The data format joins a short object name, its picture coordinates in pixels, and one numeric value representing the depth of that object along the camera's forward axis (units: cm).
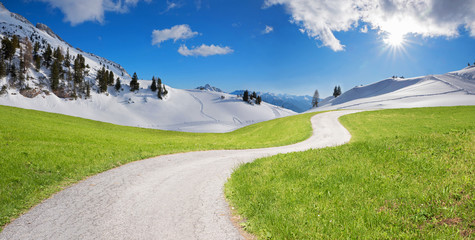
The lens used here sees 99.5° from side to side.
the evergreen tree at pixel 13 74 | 10472
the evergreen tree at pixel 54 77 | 11716
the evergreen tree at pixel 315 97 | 15036
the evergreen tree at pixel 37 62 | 12156
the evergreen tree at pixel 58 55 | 13356
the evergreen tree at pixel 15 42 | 11307
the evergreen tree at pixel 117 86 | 14725
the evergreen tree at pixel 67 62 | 13950
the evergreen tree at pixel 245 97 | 15723
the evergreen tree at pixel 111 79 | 15111
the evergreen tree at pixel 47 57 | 12918
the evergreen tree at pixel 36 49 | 13145
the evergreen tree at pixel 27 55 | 11619
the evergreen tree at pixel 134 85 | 15279
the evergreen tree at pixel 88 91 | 12712
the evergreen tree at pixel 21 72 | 10654
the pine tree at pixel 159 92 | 14875
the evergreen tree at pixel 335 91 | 18776
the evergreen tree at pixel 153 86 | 15662
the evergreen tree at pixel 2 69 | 9929
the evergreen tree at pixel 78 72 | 12925
